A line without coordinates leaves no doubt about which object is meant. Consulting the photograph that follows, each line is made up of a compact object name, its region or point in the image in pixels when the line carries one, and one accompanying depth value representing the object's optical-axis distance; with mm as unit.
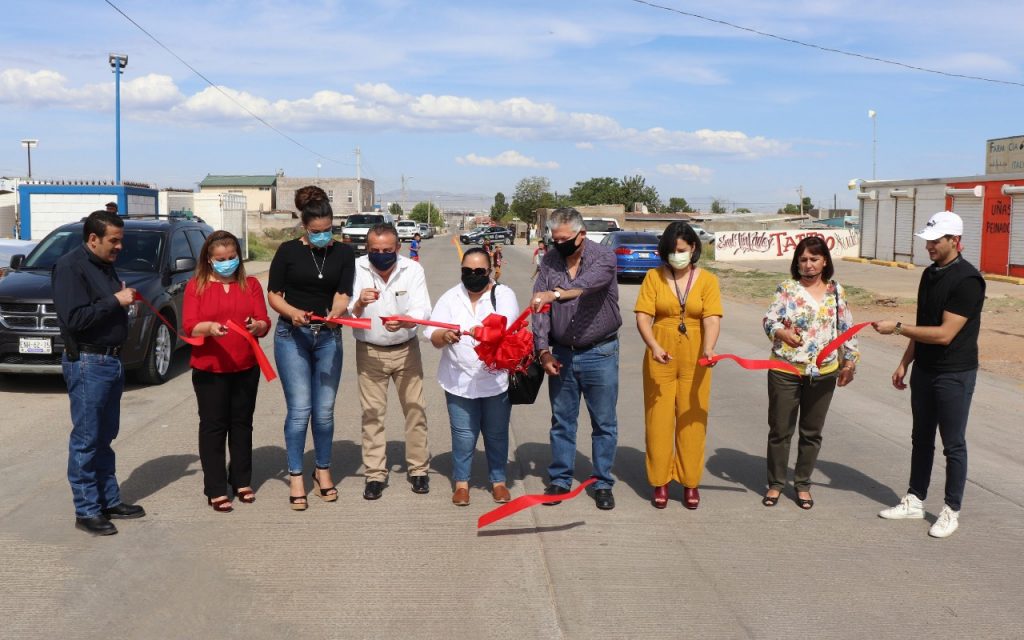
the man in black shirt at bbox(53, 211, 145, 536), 5504
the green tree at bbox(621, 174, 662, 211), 125438
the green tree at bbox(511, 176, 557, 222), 115850
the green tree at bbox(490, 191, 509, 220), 136875
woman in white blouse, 6066
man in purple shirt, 5977
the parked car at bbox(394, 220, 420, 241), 56997
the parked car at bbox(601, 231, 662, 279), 26781
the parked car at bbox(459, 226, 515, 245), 29955
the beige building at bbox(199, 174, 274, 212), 117562
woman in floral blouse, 6098
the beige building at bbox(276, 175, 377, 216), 130000
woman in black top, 6035
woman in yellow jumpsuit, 5988
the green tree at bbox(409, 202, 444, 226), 141938
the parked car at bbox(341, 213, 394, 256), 38006
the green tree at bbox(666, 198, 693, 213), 146250
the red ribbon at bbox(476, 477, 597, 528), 5781
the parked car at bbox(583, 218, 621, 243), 35531
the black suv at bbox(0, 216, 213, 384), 9734
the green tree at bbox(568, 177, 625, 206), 125125
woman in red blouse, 5930
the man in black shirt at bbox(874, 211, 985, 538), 5566
